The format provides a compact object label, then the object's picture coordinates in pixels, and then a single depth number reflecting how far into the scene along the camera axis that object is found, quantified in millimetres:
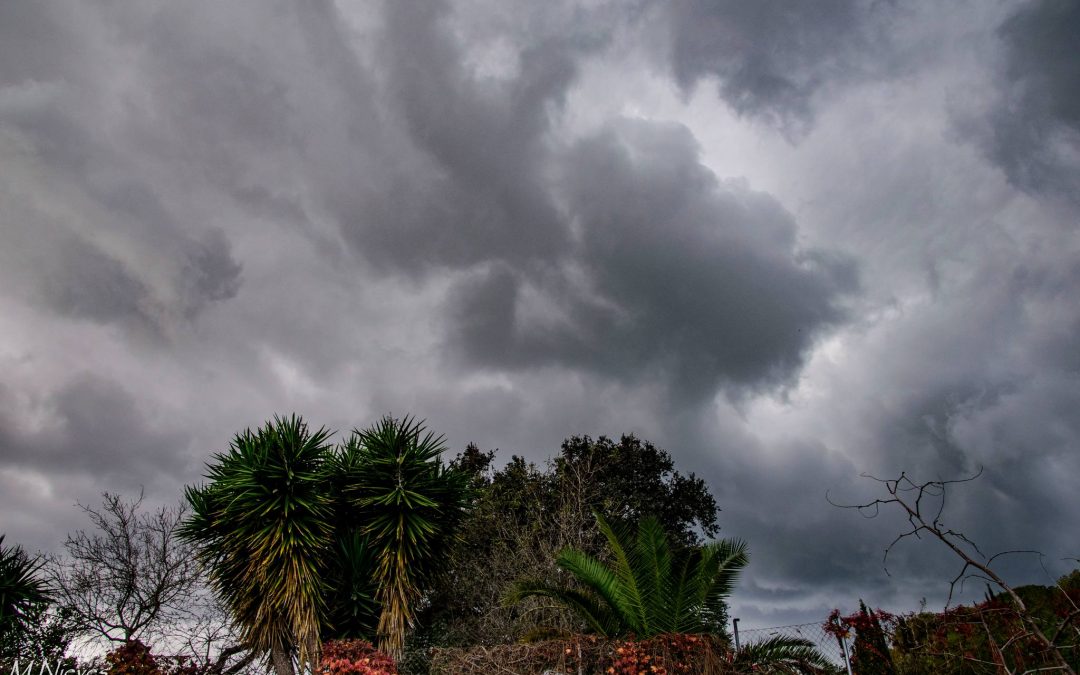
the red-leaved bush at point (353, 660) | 10359
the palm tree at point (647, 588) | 10242
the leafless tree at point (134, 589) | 14336
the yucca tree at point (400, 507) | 12109
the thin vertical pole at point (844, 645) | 8305
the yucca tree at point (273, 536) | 11555
